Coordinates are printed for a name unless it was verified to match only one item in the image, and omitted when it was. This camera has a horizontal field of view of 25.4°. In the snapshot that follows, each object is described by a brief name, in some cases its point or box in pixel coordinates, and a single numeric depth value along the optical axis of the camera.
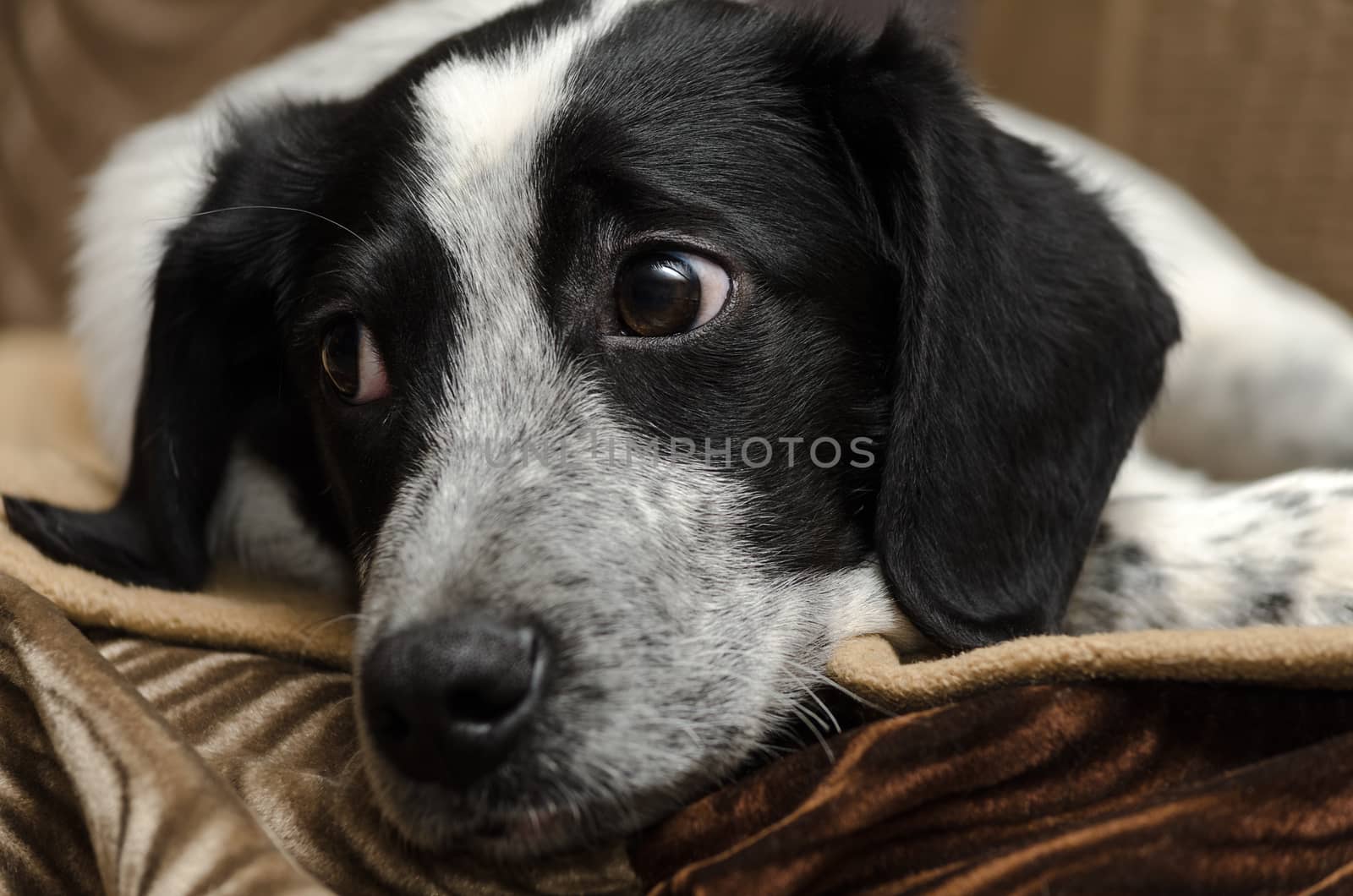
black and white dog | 0.53
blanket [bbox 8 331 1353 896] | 0.50
